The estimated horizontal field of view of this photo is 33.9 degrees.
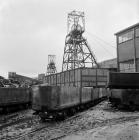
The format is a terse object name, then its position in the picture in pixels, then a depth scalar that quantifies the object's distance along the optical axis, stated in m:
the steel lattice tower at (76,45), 47.46
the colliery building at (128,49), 28.39
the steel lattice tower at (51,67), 79.06
